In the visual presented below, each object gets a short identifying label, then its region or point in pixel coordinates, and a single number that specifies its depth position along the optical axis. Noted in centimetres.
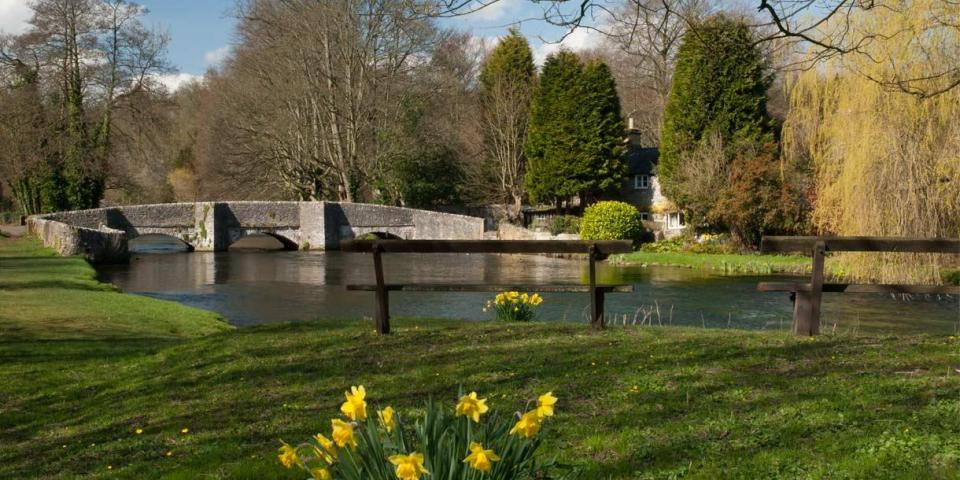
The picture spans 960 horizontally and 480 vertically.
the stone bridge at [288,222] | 4194
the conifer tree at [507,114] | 4975
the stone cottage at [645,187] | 4738
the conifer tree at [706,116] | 3788
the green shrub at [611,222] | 3862
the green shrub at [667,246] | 3784
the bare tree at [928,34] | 1769
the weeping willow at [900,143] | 1881
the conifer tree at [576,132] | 4572
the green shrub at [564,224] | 4256
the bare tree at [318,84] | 4497
